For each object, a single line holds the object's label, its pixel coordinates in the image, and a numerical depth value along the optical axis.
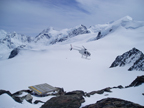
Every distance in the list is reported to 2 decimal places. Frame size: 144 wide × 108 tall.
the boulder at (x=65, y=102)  6.04
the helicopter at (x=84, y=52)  27.38
